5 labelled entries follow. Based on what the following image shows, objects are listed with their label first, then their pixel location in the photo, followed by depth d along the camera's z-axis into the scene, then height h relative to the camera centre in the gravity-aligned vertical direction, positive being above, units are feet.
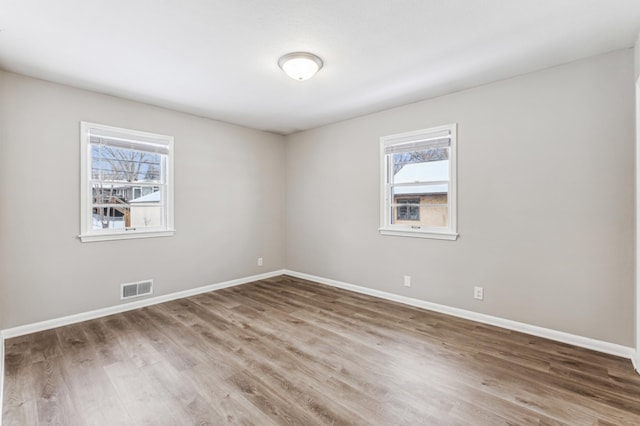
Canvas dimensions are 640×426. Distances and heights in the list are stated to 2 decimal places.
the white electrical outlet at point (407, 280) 12.79 -2.85
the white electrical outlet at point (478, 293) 10.81 -2.84
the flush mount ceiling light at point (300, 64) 8.57 +4.30
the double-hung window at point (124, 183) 11.21 +1.12
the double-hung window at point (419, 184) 11.68 +1.24
